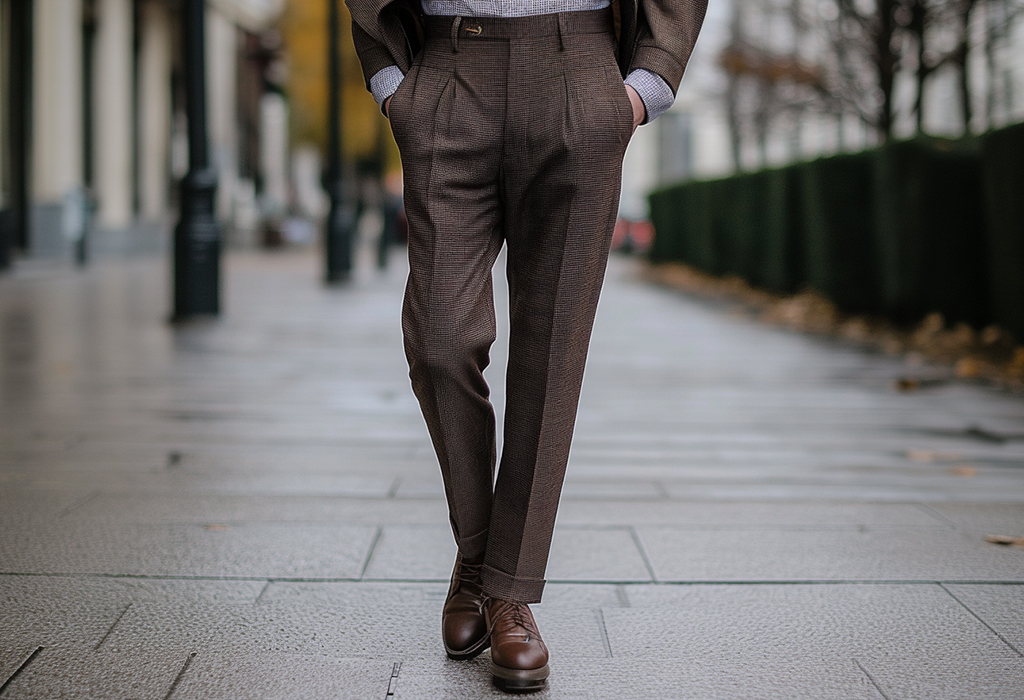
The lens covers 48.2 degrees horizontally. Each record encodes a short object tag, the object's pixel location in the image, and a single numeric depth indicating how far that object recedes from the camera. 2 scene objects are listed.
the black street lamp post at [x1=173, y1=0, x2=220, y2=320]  9.45
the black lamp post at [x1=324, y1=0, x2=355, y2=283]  15.90
